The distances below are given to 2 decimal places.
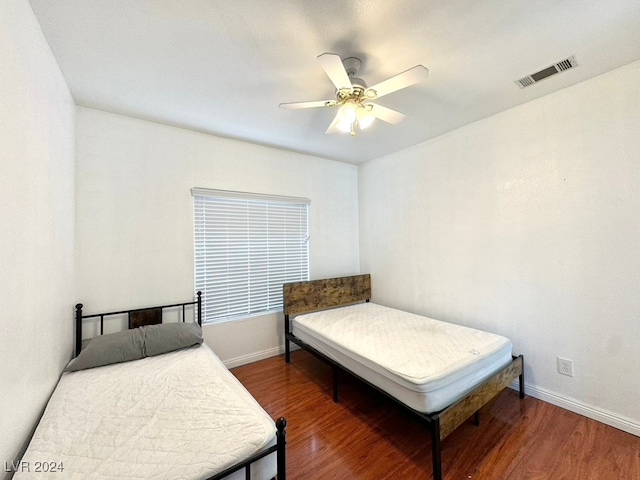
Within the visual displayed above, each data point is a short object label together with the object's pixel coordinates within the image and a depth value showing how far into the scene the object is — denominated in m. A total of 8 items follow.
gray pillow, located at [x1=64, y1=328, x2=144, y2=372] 1.92
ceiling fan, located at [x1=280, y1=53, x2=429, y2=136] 1.47
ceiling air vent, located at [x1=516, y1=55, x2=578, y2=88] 1.83
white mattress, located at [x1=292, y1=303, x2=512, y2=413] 1.69
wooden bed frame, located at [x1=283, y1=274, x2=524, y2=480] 1.57
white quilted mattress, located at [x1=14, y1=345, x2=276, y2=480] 1.09
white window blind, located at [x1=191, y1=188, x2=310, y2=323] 2.90
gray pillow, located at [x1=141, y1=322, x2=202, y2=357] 2.18
